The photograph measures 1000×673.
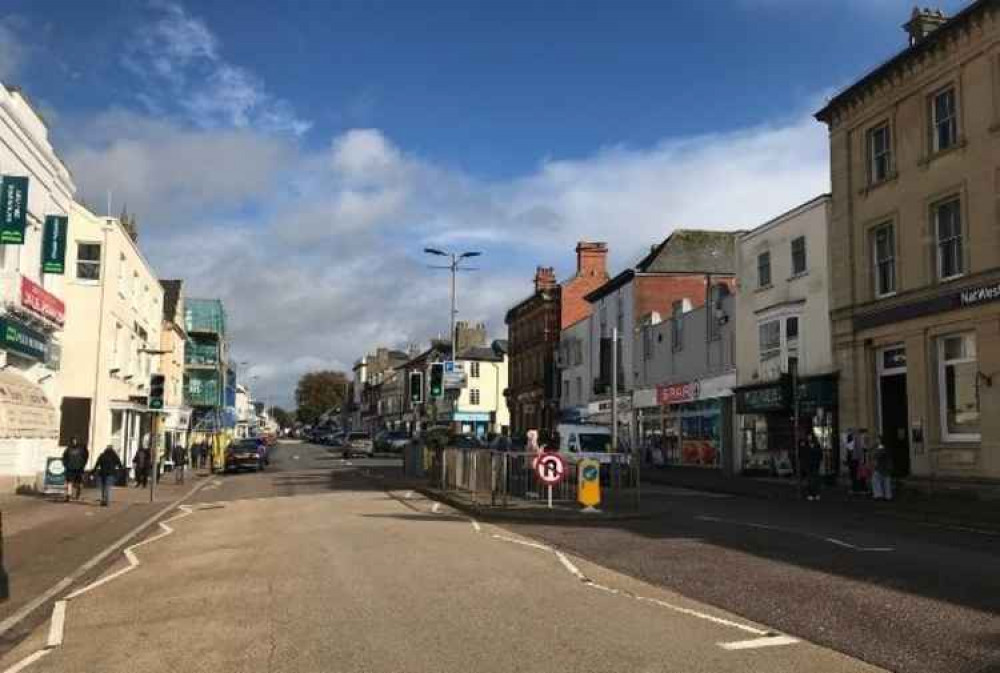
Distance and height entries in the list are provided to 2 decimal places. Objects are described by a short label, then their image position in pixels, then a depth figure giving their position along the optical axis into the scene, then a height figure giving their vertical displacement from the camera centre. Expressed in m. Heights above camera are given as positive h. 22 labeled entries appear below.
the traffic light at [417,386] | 30.75 +1.68
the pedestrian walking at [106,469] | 24.95 -0.83
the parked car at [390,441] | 72.94 -0.14
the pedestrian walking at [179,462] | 37.69 -0.97
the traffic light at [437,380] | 28.69 +1.74
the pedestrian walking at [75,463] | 26.09 -0.74
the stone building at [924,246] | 24.81 +5.55
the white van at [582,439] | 34.03 +0.09
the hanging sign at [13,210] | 22.55 +5.20
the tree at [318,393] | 171.50 +7.89
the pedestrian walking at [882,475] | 25.44 -0.78
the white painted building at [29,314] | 23.92 +3.16
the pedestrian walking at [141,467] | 34.44 -1.06
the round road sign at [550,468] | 20.59 -0.56
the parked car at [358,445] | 69.75 -0.43
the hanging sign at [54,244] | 27.03 +5.27
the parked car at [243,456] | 46.97 -0.88
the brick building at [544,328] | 68.44 +8.32
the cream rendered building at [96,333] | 33.41 +3.55
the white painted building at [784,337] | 32.03 +3.73
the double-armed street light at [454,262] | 45.06 +8.44
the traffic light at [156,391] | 26.80 +1.24
